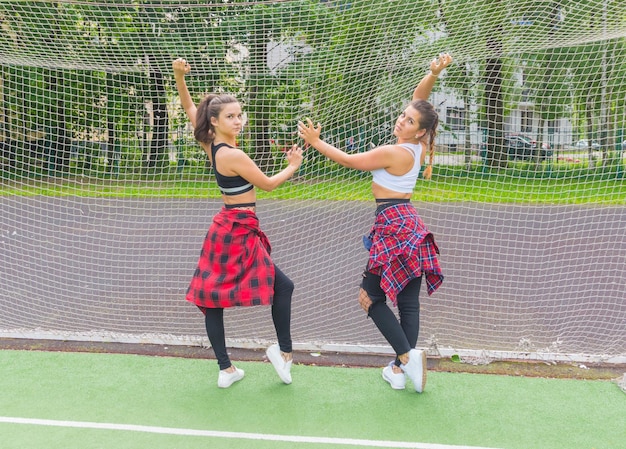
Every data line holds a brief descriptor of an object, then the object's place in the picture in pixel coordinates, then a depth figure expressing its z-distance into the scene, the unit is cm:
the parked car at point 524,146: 779
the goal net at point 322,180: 403
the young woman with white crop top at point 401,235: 276
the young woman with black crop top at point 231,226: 276
